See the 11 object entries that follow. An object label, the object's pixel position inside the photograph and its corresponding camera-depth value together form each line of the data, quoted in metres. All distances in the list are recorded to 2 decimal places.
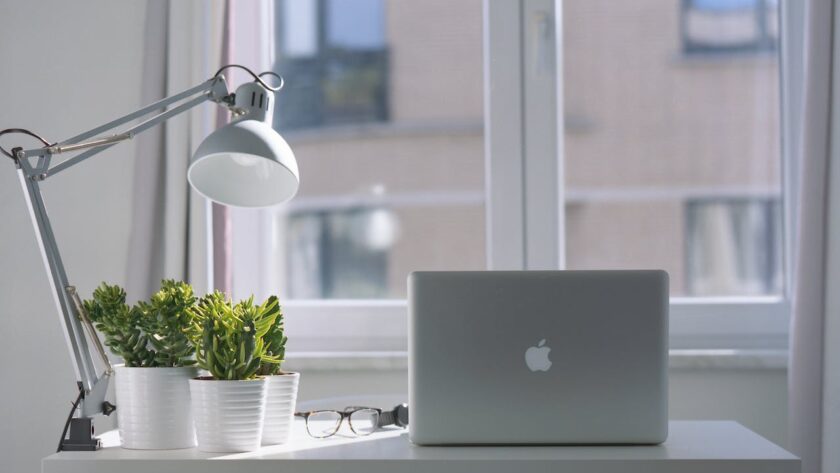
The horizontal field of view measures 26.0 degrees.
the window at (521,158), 3.80
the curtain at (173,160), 3.63
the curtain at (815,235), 3.48
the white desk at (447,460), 2.46
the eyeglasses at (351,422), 2.70
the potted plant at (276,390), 2.57
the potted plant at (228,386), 2.49
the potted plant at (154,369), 2.53
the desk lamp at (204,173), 2.59
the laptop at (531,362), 2.53
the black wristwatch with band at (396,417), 2.76
